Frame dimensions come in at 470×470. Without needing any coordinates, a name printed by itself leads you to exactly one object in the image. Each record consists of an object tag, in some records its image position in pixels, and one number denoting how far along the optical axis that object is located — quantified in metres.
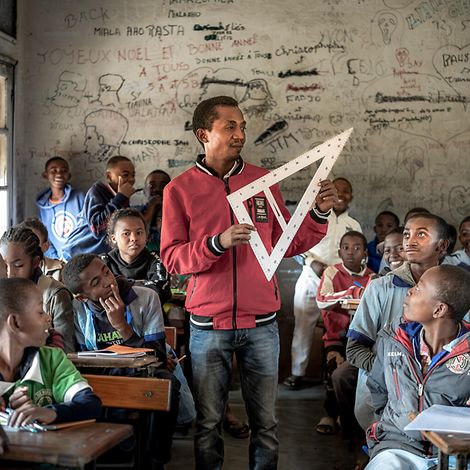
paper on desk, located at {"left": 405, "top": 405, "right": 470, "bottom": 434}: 2.44
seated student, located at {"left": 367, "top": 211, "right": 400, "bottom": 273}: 6.64
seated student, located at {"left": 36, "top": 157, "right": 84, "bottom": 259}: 6.91
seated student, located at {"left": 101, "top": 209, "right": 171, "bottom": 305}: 4.63
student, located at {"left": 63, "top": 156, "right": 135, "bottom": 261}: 5.87
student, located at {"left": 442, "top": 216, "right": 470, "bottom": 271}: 5.88
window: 6.91
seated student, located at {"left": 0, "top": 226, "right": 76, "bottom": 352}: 3.71
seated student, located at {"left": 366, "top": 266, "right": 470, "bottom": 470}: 2.88
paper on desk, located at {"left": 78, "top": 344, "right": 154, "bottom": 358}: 3.21
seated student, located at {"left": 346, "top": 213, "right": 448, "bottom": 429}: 3.70
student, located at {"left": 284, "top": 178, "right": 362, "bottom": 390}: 6.33
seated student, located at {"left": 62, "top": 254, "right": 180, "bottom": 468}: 3.62
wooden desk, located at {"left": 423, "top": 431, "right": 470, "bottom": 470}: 2.30
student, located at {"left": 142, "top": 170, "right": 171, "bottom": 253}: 5.77
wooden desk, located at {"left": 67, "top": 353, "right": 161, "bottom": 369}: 3.12
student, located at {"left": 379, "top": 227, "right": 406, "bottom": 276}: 4.98
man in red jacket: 3.26
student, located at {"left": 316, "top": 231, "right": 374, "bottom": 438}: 4.89
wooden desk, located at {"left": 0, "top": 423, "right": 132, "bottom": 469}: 2.12
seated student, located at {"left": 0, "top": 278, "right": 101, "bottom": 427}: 2.61
